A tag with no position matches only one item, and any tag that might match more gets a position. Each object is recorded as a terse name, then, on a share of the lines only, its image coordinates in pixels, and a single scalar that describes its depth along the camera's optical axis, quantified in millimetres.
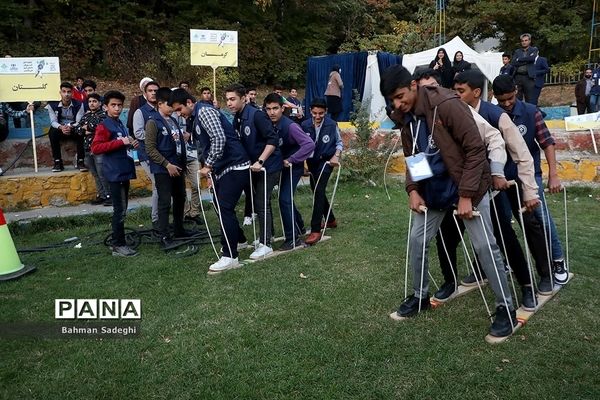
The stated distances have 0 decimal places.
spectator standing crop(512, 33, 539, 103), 11047
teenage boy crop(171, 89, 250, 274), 5121
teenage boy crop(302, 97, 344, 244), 6266
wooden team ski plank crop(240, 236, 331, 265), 5543
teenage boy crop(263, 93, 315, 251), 5934
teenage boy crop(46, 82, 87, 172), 9086
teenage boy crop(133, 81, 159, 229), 6217
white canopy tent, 15461
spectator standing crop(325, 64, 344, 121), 13289
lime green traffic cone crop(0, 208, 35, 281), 5262
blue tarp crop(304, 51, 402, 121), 16000
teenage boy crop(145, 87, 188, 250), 5895
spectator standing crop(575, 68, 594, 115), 13352
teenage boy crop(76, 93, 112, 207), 7734
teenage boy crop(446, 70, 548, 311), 3789
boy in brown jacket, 3311
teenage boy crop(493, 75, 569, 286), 4102
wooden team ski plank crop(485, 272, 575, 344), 3547
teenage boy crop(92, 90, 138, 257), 5934
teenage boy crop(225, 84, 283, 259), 5418
